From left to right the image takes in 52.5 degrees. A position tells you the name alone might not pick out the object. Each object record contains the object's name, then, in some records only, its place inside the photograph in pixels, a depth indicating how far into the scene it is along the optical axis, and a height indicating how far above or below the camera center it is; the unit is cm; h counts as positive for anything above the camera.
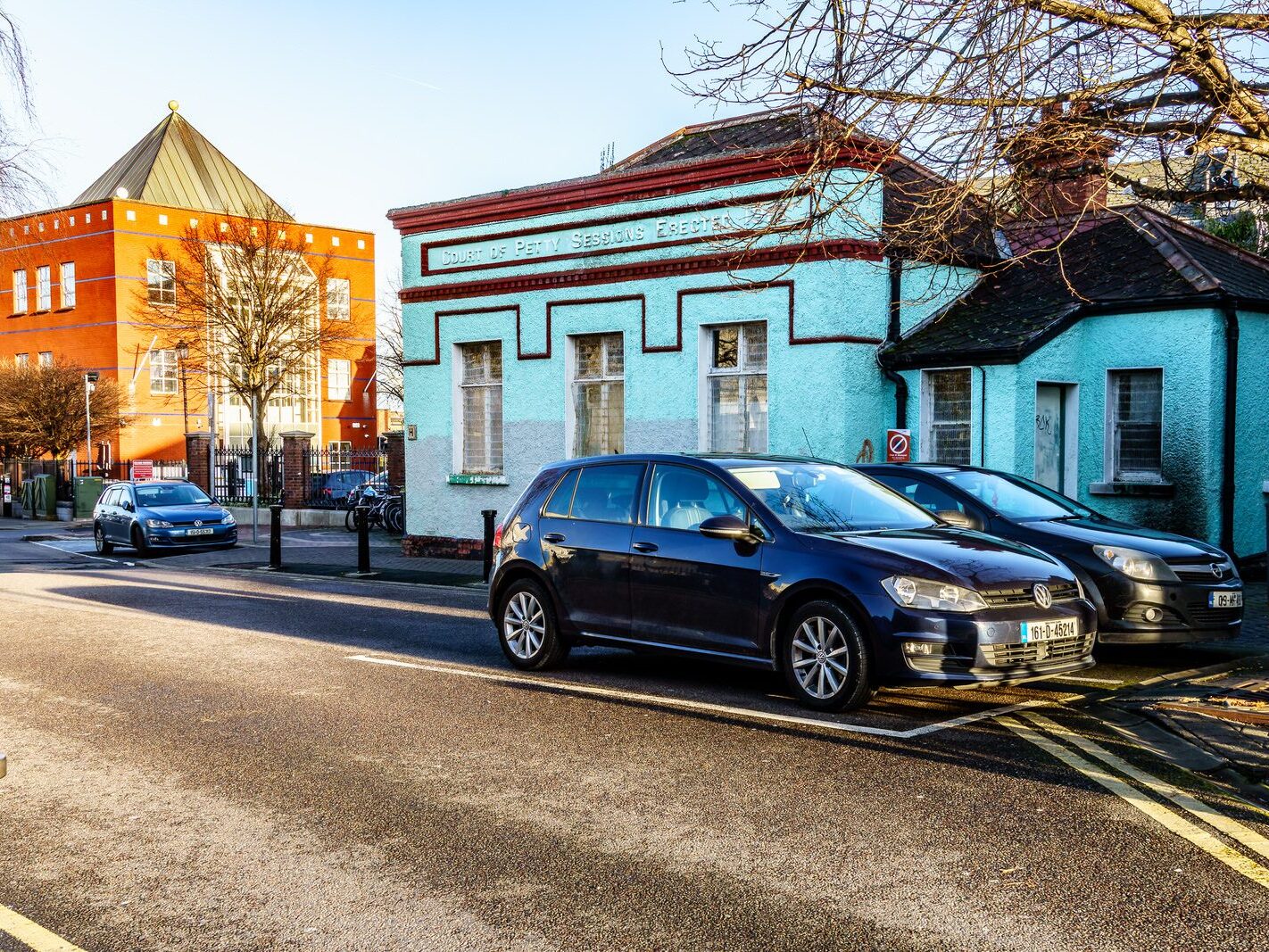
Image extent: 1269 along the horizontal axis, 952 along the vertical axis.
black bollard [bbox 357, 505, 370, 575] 1942 -156
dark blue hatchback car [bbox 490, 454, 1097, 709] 782 -90
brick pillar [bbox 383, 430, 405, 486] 3142 -40
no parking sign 1620 -2
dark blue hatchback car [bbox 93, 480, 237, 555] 2491 -152
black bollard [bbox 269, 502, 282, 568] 2094 -159
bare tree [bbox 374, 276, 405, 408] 6338 +439
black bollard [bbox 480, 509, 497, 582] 1677 -122
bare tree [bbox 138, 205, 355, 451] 4616 +509
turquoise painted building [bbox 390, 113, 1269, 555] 1658 +138
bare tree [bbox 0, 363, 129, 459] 4525 +108
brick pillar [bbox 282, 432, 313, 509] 3409 -76
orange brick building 5359 +681
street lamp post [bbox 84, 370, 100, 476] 4267 +162
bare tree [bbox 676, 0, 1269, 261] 831 +247
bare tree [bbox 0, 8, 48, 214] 1495 +445
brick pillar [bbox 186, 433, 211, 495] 3853 -52
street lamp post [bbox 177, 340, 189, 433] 4741 +291
